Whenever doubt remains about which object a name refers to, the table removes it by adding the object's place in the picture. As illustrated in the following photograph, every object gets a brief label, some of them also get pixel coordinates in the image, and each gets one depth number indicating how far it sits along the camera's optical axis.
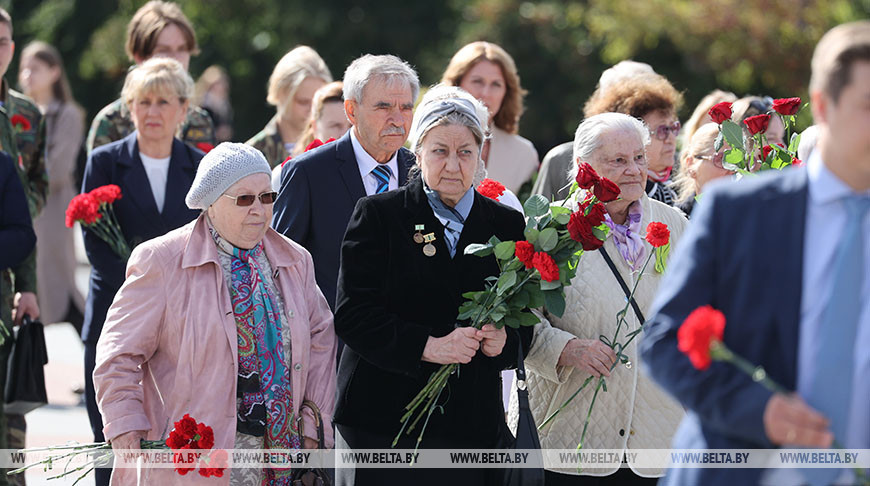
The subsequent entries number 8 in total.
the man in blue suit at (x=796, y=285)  5.89
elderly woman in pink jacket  8.97
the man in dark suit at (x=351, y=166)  10.84
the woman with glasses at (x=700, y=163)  11.84
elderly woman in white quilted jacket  9.67
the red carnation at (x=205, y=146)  14.43
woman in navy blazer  12.59
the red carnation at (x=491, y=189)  10.08
